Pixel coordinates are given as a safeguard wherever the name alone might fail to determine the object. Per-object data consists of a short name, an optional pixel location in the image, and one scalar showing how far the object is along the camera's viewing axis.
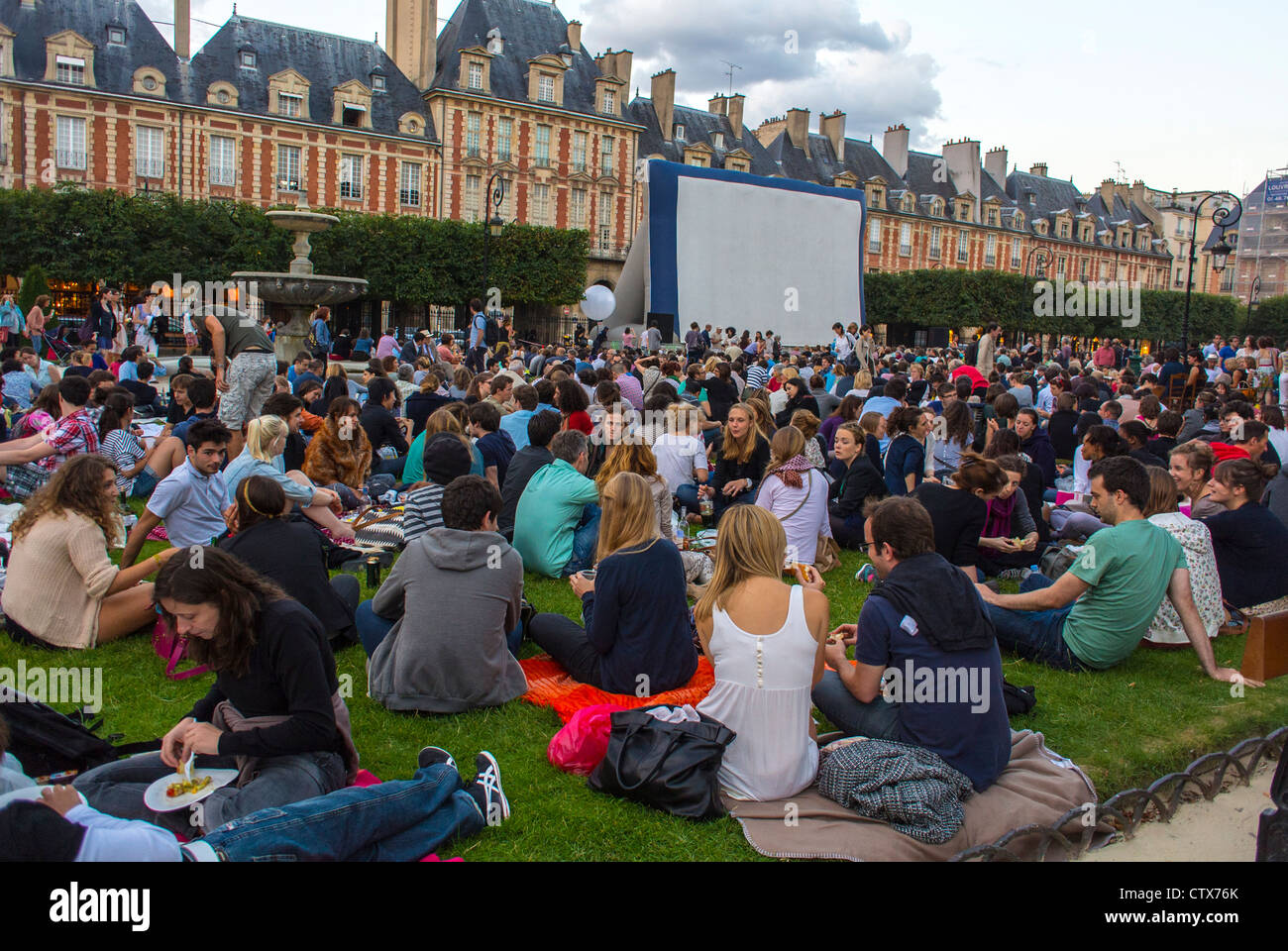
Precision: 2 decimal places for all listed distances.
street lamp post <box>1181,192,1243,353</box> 18.02
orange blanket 4.61
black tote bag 3.74
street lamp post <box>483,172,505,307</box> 37.69
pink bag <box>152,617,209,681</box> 4.95
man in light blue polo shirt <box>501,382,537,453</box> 9.02
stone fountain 17.08
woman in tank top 3.68
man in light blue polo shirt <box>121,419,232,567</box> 5.69
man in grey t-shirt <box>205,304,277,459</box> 9.47
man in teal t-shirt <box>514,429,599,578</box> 6.64
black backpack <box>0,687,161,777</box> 3.64
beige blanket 3.48
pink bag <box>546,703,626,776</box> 4.10
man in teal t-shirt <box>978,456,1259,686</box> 5.11
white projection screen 26.11
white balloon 27.02
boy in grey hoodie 4.40
